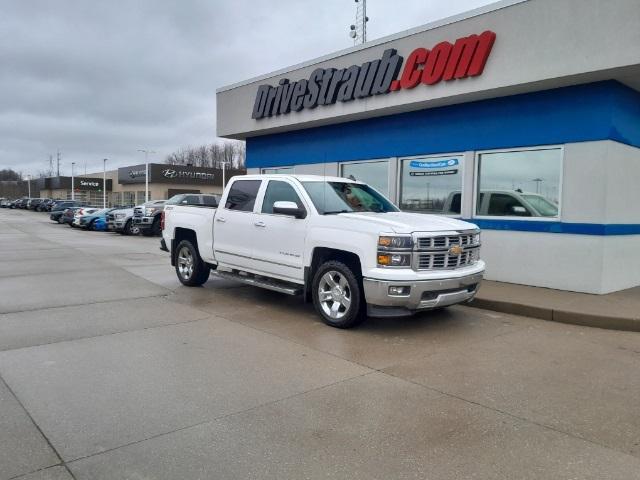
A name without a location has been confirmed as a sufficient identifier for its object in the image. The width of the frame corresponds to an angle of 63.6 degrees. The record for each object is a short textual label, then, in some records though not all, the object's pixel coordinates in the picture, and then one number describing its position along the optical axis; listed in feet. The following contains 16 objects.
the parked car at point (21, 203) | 256.73
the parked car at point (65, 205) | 132.47
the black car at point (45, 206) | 205.77
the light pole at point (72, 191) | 234.17
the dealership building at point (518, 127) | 28.81
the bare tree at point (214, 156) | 331.98
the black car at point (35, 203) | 223.32
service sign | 237.66
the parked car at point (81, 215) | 97.28
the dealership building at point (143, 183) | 177.47
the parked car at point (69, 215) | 106.52
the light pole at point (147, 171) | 163.91
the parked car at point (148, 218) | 78.95
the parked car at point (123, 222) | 82.89
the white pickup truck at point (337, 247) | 21.09
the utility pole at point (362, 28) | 56.08
